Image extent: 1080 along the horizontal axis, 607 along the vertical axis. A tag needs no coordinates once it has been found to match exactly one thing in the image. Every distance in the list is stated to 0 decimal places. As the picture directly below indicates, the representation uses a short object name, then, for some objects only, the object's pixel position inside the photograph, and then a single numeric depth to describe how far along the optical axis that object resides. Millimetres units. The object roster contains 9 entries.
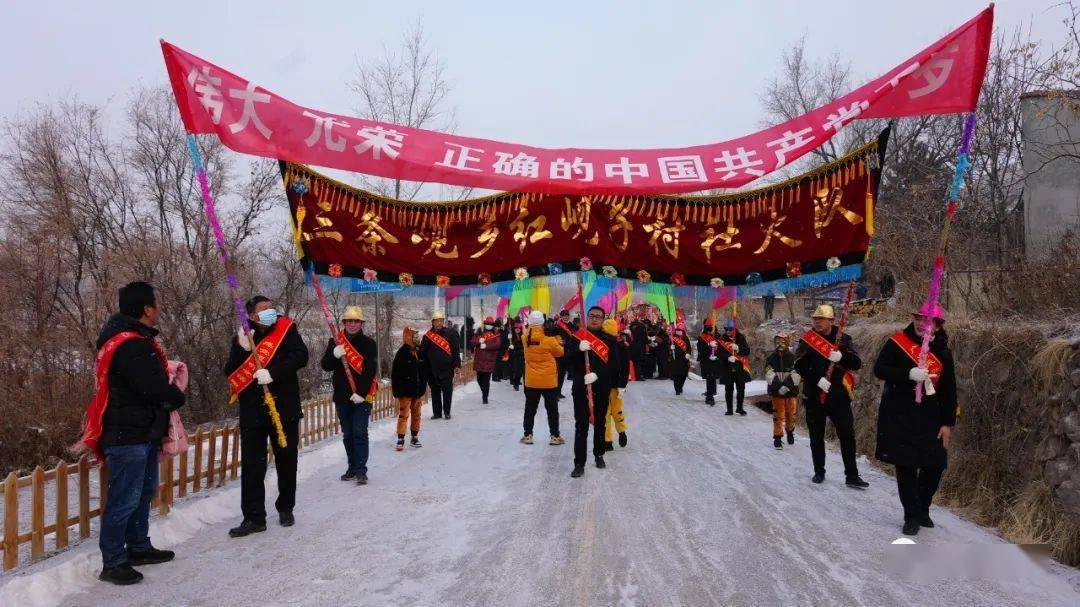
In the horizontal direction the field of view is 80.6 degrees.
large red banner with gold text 6000
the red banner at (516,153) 5078
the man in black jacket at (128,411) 4418
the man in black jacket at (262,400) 5473
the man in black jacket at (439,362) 11188
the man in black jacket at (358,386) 7238
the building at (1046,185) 11695
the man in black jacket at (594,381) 7680
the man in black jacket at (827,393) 7324
